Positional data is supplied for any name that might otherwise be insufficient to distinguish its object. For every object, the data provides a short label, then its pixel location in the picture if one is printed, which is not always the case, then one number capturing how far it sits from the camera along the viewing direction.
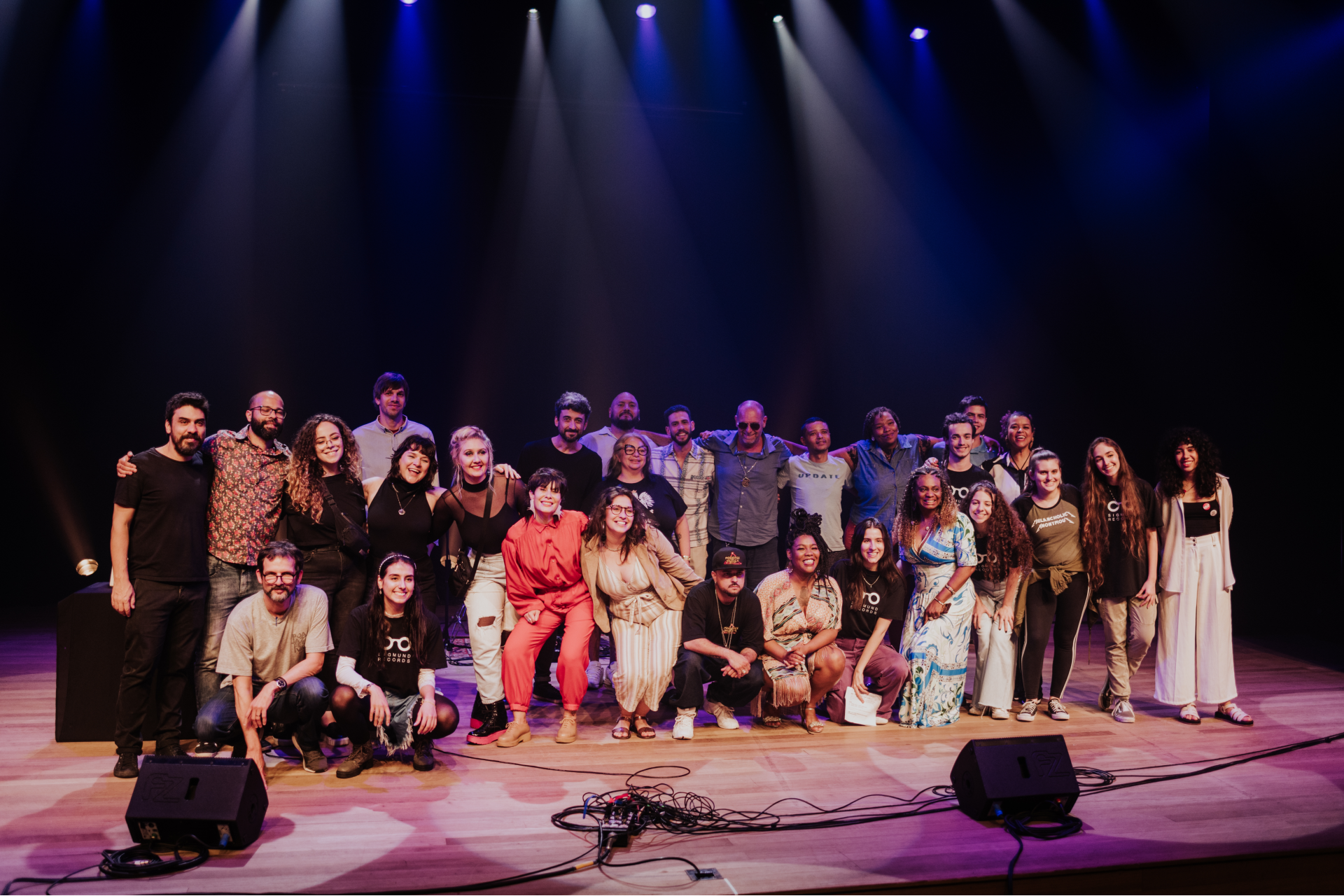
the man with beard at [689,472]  5.55
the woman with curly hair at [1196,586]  4.47
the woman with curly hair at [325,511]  4.08
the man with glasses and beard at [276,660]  3.68
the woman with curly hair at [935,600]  4.45
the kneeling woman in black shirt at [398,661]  3.77
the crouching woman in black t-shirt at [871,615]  4.51
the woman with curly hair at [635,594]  4.34
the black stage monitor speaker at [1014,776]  3.12
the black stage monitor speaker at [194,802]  2.86
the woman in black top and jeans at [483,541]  4.32
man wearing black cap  4.33
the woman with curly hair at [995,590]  4.55
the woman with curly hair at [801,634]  4.39
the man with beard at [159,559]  3.75
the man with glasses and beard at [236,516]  4.02
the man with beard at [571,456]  5.20
